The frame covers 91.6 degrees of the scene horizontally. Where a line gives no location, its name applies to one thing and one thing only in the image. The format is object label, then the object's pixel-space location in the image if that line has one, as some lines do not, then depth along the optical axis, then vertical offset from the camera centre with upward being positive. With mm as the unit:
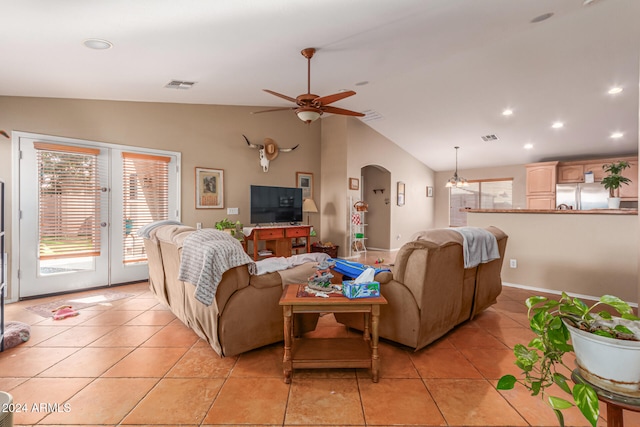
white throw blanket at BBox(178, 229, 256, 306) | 2076 -344
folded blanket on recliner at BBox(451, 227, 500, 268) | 2609 -310
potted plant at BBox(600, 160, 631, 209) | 3793 +364
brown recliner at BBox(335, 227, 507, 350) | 2320 -625
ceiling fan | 3201 +1144
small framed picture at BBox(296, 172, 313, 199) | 6496 +593
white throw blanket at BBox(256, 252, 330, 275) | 2498 -440
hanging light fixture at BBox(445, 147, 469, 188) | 7387 +714
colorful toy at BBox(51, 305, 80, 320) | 3236 -1095
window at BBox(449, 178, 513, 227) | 8477 +419
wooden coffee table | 1962 -966
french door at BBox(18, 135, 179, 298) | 3922 +36
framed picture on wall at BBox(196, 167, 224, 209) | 5277 +390
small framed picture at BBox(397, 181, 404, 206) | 8109 +443
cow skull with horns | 5840 +1140
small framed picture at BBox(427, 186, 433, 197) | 9375 +599
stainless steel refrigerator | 6531 +333
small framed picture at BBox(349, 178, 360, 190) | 6623 +591
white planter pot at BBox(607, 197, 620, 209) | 3865 +110
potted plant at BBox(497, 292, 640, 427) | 743 -349
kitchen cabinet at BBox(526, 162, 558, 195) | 7039 +771
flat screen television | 5660 +123
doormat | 3494 -1111
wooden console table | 5398 -492
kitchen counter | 3671 -2
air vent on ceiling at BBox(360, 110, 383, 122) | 6180 +1954
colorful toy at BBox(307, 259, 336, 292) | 2143 -502
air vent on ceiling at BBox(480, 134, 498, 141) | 6663 +1591
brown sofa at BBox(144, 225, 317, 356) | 2264 -737
